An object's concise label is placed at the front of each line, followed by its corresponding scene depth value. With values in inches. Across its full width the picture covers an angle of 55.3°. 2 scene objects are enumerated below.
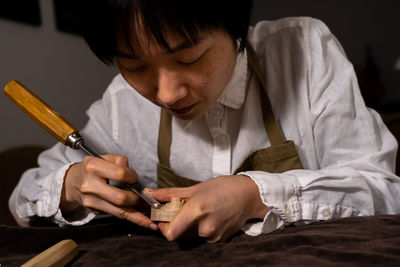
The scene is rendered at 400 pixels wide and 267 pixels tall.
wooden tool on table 21.9
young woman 25.6
